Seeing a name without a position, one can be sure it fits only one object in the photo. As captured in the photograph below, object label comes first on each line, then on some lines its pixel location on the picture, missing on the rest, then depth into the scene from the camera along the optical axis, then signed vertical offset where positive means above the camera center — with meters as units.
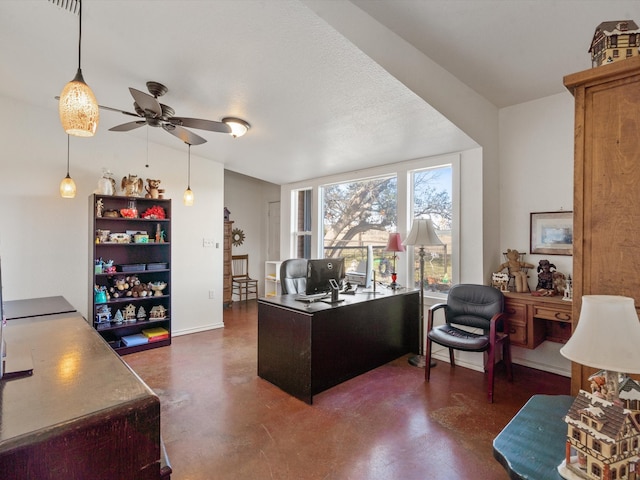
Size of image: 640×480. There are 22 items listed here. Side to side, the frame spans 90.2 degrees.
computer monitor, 3.16 -0.35
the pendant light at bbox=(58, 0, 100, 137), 1.40 +0.58
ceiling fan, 2.42 +0.99
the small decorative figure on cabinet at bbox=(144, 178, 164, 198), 4.22 +0.66
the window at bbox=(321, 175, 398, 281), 4.45 +0.34
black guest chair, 2.82 -0.84
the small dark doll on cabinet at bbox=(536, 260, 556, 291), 3.29 -0.37
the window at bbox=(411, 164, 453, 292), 3.83 +0.32
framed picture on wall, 3.27 +0.08
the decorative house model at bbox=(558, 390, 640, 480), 0.89 -0.57
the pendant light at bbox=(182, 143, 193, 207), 4.05 +0.52
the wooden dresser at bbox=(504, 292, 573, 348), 2.94 -0.75
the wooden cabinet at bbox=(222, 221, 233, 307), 6.29 -0.55
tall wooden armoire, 1.23 +0.23
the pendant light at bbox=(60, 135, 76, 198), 3.36 +0.53
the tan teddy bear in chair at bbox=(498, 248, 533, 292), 3.35 -0.30
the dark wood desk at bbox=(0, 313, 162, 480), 0.84 -0.55
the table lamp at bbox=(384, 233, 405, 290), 3.91 -0.08
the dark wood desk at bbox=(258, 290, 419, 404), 2.76 -0.96
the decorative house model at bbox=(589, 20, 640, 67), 1.25 +0.80
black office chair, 3.78 -0.45
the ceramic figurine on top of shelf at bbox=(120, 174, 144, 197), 4.02 +0.67
